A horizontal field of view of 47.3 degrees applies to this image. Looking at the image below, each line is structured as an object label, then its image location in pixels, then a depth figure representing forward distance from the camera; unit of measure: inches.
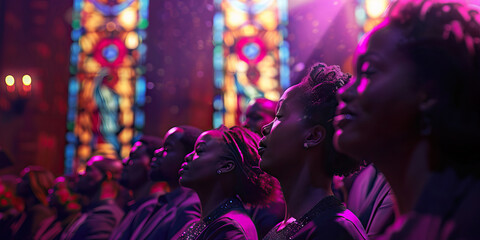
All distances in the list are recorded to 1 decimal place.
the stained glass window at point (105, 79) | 346.0
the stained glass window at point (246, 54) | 342.0
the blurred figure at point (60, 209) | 199.8
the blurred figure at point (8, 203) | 221.6
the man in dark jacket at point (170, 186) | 129.7
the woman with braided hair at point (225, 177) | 101.4
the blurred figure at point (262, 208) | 119.6
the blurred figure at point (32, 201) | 207.8
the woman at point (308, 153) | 75.1
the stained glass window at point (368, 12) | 332.2
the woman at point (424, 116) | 42.9
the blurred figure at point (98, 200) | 169.3
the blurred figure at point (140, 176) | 156.1
